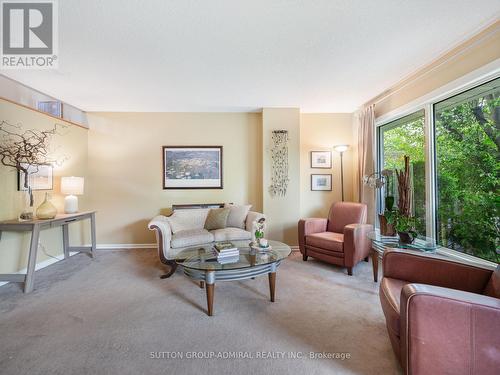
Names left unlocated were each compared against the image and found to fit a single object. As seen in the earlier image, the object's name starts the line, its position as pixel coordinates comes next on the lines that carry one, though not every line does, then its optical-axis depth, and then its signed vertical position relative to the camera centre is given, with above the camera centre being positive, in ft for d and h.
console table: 7.80 -1.77
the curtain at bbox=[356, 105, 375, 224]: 11.15 +1.70
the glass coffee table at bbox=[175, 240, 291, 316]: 6.26 -2.46
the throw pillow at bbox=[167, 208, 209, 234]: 11.15 -1.67
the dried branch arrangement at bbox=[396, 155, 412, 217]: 7.72 -0.17
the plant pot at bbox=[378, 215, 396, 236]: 7.71 -1.52
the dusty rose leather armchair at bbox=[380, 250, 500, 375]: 3.46 -2.41
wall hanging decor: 12.67 +1.40
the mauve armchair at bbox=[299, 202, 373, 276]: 8.96 -2.32
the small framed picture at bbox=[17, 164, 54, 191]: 9.23 +0.46
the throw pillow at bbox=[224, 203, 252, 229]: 11.35 -1.59
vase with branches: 8.78 +1.60
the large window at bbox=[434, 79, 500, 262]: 6.45 +0.54
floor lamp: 12.12 +2.08
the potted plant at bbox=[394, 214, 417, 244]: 6.98 -1.41
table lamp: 10.46 -0.15
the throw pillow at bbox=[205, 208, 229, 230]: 11.19 -1.70
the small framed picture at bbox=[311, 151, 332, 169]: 13.46 +1.73
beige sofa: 9.07 -2.15
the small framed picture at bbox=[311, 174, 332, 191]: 13.46 +0.28
